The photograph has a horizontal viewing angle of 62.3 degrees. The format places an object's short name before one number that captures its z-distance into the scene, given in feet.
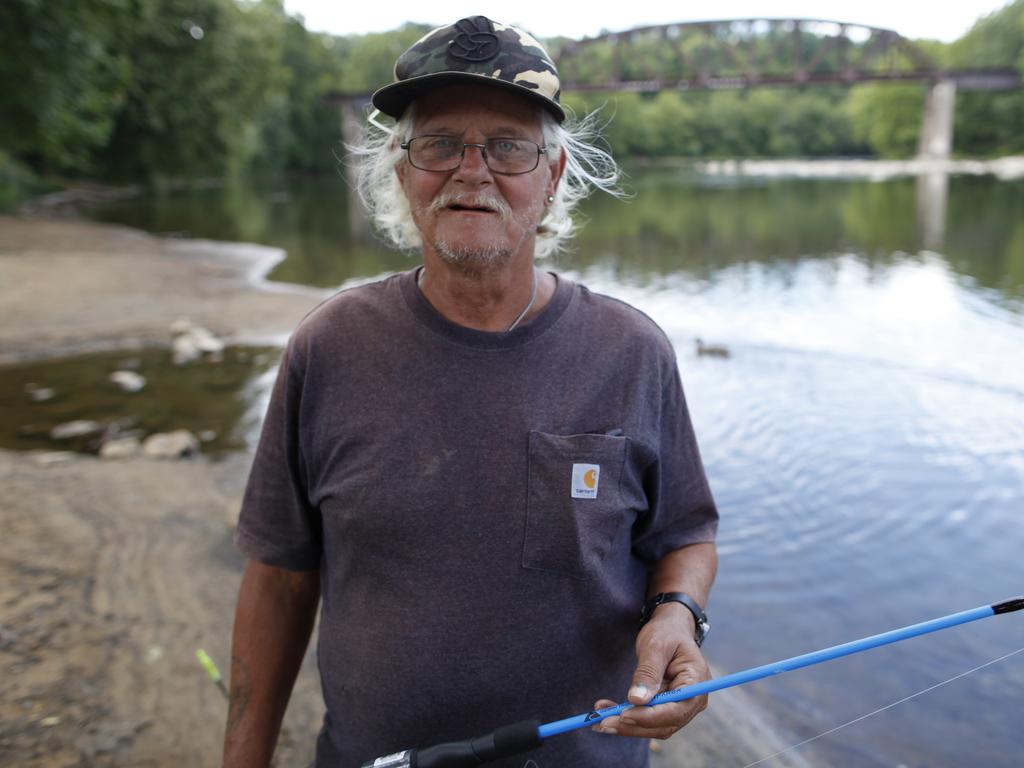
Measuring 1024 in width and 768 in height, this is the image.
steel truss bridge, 201.05
